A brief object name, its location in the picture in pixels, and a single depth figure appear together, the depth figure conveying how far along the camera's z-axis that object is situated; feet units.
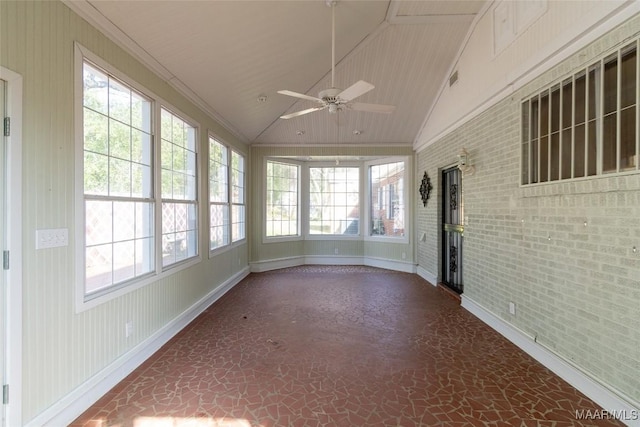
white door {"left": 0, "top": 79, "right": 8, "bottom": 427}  5.78
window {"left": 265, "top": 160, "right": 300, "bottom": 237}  23.22
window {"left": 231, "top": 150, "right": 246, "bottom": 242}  19.04
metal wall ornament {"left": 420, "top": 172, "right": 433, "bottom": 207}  19.67
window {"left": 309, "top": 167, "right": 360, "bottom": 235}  25.25
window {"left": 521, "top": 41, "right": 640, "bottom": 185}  6.89
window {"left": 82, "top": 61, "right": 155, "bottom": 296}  7.88
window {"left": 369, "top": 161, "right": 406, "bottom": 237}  22.95
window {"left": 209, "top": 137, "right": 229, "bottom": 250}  15.70
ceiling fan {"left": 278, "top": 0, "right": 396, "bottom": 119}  9.22
